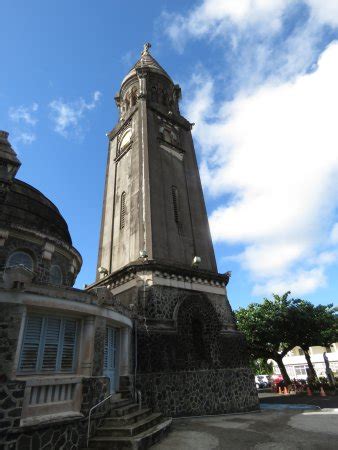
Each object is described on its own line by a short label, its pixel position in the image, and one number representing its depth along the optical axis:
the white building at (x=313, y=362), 46.59
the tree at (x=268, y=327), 28.30
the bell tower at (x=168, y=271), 13.48
